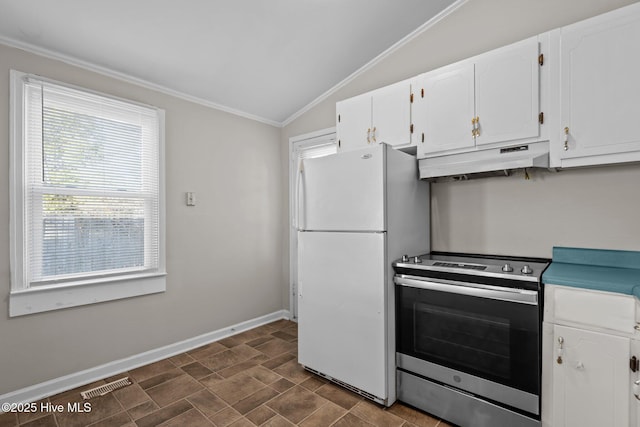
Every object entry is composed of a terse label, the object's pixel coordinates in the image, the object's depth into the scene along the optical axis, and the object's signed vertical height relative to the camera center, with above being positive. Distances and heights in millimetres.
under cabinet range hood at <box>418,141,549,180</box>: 1891 +319
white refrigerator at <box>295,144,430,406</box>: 2127 -308
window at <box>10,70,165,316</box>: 2211 +118
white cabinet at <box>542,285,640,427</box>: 1398 -700
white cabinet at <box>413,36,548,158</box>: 1904 +714
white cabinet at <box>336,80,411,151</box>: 2451 +764
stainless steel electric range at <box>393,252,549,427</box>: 1664 -758
